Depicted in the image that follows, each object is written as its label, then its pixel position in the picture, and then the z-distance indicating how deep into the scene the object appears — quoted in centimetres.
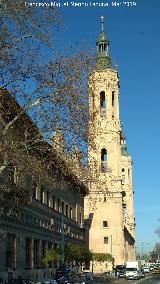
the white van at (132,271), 5213
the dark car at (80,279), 3254
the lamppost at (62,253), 3952
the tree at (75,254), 4511
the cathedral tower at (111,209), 7595
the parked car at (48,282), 2715
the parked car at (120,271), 5880
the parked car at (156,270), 7393
